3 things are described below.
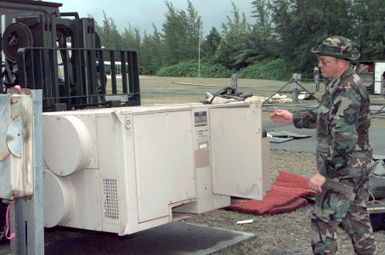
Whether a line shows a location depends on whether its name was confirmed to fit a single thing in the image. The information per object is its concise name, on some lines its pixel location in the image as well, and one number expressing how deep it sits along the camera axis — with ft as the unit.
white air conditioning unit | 14.15
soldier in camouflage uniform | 13.78
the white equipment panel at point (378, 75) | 80.45
